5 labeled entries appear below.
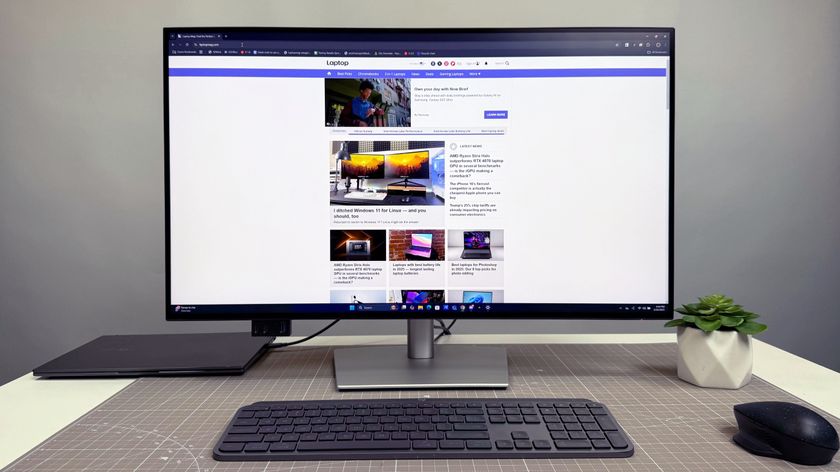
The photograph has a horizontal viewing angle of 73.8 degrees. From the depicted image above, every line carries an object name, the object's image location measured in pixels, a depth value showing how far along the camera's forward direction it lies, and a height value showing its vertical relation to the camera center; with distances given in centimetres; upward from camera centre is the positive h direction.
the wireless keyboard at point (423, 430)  61 -24
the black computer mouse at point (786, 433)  58 -22
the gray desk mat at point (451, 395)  59 -24
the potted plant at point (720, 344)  81 -17
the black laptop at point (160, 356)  88 -22
